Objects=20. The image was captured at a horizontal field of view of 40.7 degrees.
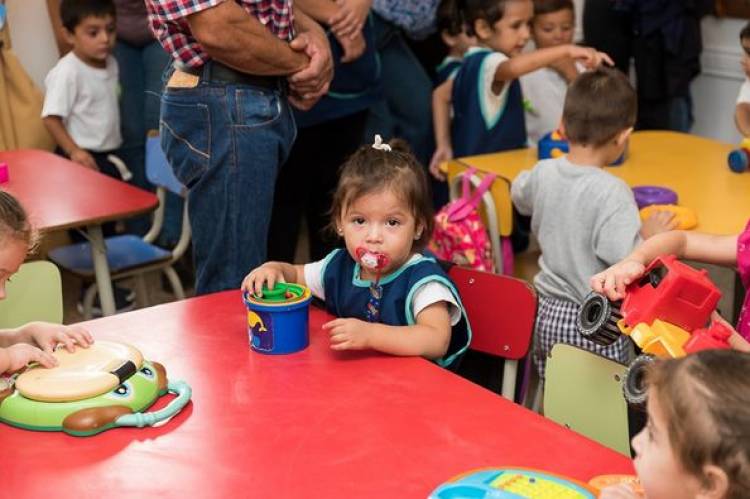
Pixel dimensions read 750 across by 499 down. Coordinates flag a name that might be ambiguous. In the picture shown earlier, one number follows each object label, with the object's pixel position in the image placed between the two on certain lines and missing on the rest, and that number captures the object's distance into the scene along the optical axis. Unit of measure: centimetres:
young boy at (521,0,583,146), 404
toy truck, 147
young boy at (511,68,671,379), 258
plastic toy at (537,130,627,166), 325
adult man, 232
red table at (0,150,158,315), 285
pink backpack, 293
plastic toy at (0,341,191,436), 151
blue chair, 361
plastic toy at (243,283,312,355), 180
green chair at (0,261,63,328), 220
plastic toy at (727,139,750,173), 315
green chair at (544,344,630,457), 174
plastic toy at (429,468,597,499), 128
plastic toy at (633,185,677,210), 280
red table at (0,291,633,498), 136
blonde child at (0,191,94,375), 162
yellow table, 276
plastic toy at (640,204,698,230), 260
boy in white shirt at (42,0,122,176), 433
